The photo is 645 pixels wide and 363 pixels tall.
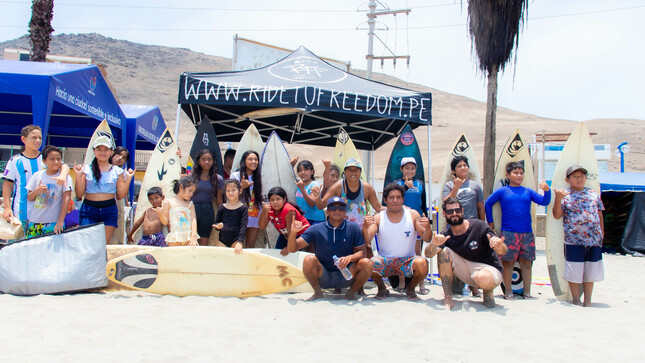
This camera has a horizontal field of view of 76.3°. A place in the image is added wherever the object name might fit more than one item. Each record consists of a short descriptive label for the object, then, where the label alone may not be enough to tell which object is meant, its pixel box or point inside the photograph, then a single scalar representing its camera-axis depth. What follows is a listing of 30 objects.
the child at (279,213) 3.78
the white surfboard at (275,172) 4.75
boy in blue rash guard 3.73
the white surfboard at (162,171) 4.91
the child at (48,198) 3.46
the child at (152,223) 4.06
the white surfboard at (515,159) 4.65
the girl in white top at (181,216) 3.79
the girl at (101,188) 3.76
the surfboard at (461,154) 4.59
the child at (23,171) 3.52
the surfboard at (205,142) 5.18
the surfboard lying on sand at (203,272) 3.60
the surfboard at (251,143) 5.12
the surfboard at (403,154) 5.41
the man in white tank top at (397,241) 3.52
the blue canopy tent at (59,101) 4.85
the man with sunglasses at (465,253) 3.29
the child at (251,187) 4.20
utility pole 11.91
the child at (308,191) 4.09
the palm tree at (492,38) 6.67
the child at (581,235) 3.56
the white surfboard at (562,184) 3.84
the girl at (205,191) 4.14
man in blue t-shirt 3.45
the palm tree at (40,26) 7.42
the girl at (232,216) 3.84
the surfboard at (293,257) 3.78
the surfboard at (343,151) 5.22
